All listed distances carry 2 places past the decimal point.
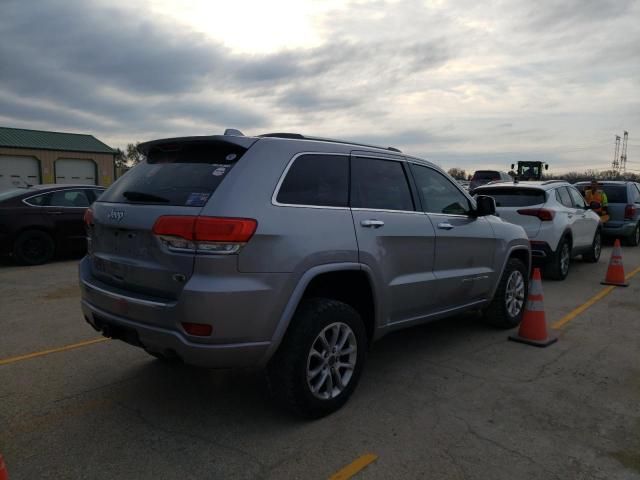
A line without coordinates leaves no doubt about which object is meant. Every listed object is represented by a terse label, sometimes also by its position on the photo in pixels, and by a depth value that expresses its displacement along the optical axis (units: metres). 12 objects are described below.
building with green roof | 35.97
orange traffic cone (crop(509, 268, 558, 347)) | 5.19
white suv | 8.37
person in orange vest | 12.59
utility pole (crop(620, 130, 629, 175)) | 90.53
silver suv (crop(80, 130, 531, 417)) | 2.93
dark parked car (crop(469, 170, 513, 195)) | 23.88
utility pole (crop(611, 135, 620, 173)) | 85.36
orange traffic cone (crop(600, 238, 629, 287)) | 8.45
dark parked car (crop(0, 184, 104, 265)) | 9.57
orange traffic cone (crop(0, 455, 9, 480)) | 1.96
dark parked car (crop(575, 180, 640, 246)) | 13.43
